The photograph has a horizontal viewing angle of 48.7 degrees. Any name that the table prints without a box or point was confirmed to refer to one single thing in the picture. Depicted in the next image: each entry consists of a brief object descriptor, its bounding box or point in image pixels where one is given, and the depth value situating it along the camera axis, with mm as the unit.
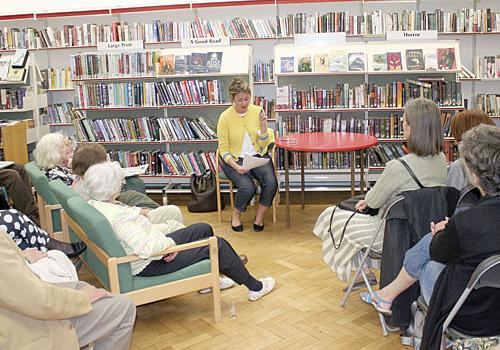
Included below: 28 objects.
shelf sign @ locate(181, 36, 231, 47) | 6316
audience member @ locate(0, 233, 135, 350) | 2004
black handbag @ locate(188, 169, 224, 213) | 5715
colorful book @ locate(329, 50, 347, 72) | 5828
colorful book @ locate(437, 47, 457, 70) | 5766
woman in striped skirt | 2973
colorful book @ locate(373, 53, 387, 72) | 5812
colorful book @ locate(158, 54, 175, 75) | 6121
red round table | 4613
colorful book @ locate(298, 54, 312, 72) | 5855
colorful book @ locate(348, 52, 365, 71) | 5824
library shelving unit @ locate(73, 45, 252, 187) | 6066
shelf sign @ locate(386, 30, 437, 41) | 6008
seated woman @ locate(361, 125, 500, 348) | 2125
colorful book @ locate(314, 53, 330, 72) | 5840
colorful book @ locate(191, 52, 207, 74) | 6098
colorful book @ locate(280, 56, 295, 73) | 5855
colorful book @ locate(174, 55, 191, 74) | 6121
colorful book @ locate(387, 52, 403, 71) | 5801
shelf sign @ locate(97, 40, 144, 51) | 6426
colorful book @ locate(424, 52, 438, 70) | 5762
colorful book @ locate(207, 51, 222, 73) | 6066
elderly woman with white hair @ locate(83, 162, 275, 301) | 2865
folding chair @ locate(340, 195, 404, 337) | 2801
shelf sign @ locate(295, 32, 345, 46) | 5977
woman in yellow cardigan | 5023
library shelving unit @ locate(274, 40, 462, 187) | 5781
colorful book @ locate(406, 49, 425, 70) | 5788
